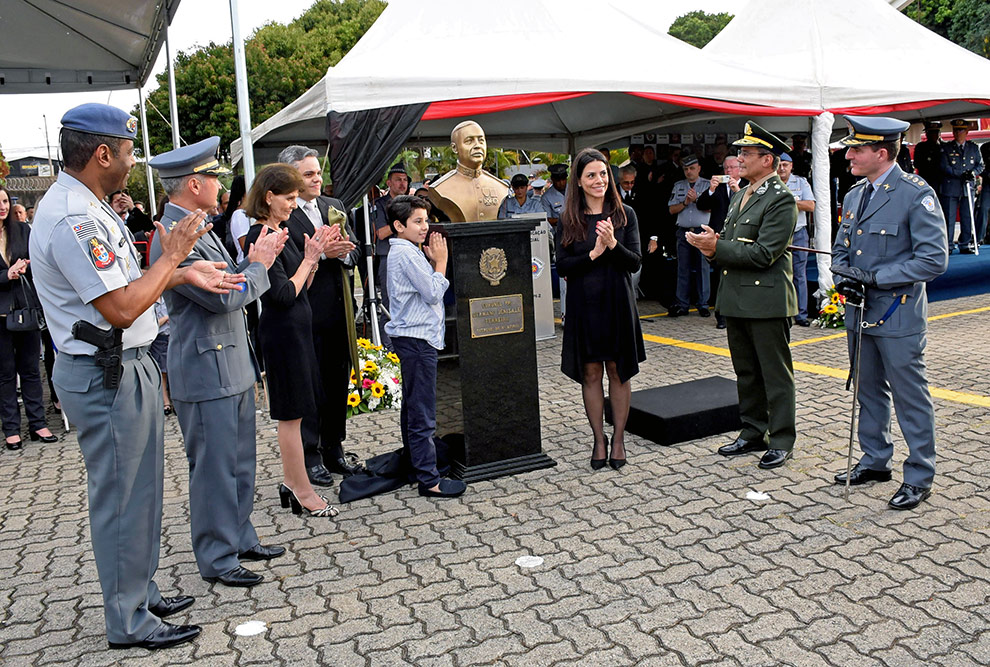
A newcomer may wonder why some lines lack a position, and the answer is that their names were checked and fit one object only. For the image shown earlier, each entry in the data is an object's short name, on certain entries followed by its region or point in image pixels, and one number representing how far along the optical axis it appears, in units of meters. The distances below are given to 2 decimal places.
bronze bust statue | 5.07
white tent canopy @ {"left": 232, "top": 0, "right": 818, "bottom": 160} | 7.50
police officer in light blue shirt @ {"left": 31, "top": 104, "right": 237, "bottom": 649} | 2.88
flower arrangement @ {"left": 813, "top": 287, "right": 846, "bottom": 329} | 9.38
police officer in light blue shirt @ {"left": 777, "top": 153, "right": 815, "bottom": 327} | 9.38
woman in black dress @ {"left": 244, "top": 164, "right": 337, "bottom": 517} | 4.20
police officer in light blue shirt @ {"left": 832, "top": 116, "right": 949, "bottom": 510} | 4.14
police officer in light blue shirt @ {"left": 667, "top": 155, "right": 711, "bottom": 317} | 10.38
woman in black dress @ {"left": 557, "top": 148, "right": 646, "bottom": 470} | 4.91
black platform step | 5.50
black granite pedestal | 4.91
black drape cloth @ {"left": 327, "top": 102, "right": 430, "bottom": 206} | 7.25
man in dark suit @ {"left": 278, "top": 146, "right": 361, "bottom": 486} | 4.86
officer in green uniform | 4.86
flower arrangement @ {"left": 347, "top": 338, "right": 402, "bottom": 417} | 6.82
